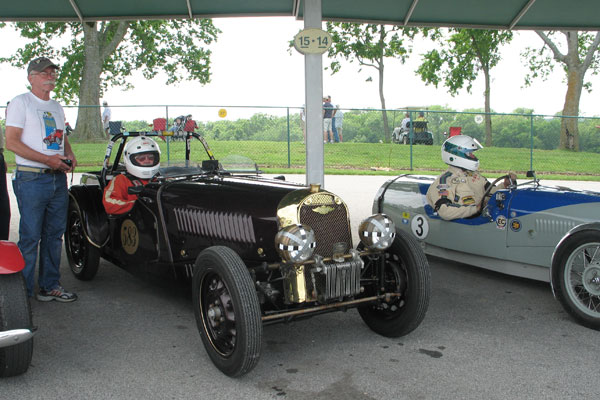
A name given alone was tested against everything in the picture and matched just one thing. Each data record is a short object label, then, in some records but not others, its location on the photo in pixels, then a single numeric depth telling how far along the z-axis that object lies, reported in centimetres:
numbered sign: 636
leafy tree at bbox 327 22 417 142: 2617
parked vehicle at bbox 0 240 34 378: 305
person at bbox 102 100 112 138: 1734
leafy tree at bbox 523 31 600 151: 2059
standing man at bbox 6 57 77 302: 417
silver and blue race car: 412
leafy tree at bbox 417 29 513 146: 2620
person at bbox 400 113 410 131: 1780
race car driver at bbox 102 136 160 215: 475
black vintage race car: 319
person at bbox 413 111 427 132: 1762
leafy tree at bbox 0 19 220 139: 2378
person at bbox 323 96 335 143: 1802
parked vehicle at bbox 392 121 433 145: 1791
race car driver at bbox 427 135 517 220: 539
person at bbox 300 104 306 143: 1662
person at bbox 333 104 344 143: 1822
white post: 651
